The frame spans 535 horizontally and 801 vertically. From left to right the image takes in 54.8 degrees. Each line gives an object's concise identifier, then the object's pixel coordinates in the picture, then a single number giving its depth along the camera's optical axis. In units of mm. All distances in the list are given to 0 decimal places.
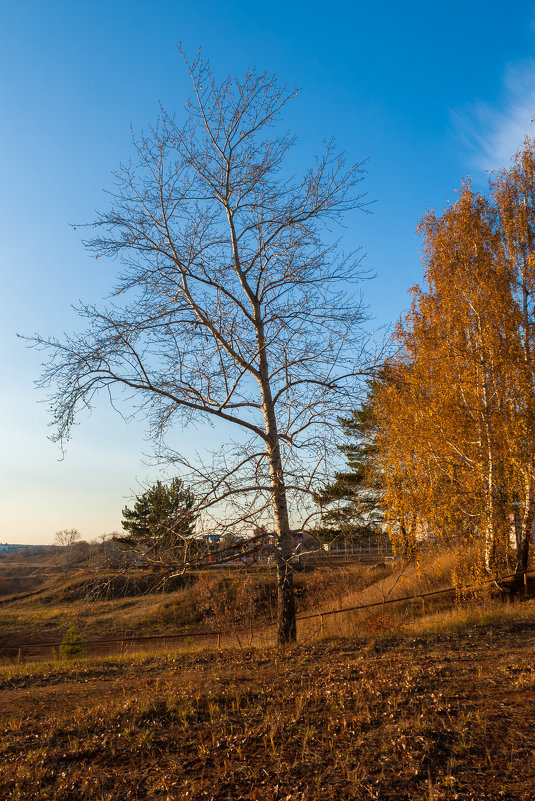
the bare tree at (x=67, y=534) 66500
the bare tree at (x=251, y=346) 9172
